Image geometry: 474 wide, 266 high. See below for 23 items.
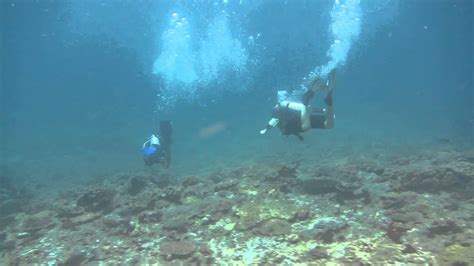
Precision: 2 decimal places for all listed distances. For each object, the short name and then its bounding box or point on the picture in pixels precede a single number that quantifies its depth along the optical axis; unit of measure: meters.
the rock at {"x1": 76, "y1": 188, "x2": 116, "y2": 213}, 7.46
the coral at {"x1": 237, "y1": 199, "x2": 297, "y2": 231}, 5.76
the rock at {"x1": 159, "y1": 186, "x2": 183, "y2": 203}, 7.53
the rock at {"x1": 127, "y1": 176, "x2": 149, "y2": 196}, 8.98
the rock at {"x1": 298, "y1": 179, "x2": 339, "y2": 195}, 6.97
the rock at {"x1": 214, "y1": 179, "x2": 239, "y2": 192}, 7.88
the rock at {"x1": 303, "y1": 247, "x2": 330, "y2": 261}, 4.50
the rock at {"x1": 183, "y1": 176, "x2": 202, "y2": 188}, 8.79
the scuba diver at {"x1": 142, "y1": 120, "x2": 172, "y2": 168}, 9.88
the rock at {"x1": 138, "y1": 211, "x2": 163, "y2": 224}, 6.35
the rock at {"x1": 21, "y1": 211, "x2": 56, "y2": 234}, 6.53
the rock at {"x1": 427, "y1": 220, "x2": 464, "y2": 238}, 4.84
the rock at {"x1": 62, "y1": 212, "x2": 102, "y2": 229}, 6.57
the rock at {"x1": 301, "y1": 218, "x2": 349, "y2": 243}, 5.00
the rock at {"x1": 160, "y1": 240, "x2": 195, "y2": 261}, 4.91
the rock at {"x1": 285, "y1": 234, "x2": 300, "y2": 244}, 5.01
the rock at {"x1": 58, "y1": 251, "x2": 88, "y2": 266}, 5.02
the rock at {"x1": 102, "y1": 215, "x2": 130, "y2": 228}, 6.28
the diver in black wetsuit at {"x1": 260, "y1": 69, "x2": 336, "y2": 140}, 7.26
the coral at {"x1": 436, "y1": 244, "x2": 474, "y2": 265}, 4.07
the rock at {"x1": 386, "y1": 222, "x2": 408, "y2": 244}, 4.80
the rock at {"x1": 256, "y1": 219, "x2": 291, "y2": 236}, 5.32
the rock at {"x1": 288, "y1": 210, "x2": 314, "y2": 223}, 5.71
